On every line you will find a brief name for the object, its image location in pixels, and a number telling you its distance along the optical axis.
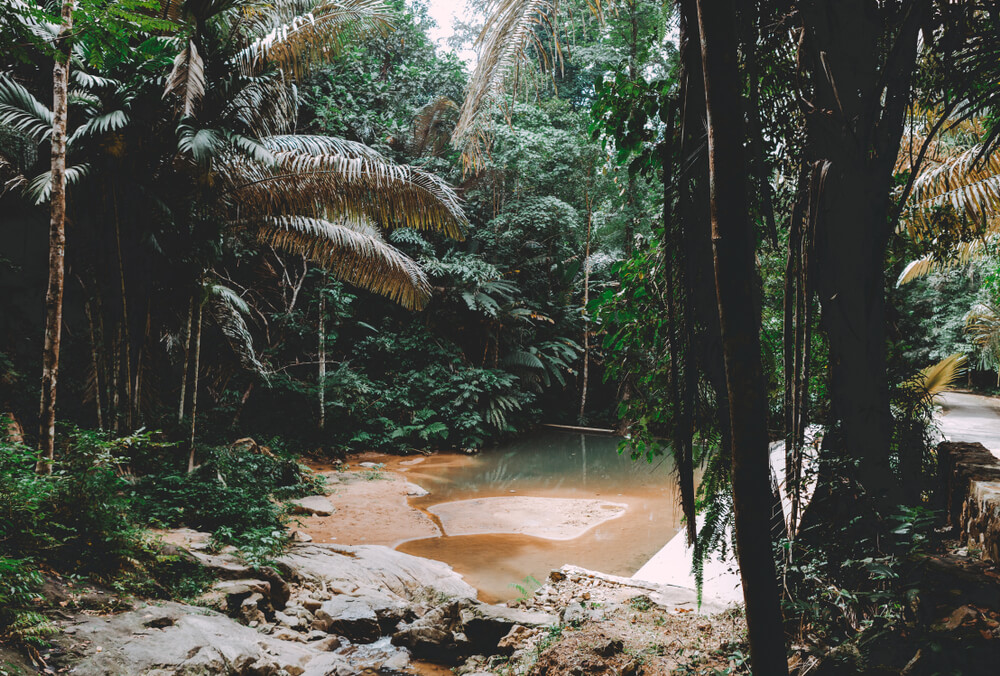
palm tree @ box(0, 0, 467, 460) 6.07
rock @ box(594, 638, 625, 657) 3.21
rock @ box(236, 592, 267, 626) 4.15
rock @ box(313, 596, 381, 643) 4.62
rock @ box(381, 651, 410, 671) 4.16
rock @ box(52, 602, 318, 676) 2.87
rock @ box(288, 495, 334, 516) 7.92
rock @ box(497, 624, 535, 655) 3.95
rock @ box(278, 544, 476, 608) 5.42
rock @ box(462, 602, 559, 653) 4.25
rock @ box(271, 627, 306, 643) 4.15
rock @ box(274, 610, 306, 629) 4.41
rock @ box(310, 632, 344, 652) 4.24
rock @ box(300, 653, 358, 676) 3.73
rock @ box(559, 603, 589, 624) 3.95
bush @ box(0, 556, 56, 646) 2.63
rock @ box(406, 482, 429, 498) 9.76
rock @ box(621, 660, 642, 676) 2.98
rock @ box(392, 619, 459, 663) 4.29
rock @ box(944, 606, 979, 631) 2.06
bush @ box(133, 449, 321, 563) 5.52
